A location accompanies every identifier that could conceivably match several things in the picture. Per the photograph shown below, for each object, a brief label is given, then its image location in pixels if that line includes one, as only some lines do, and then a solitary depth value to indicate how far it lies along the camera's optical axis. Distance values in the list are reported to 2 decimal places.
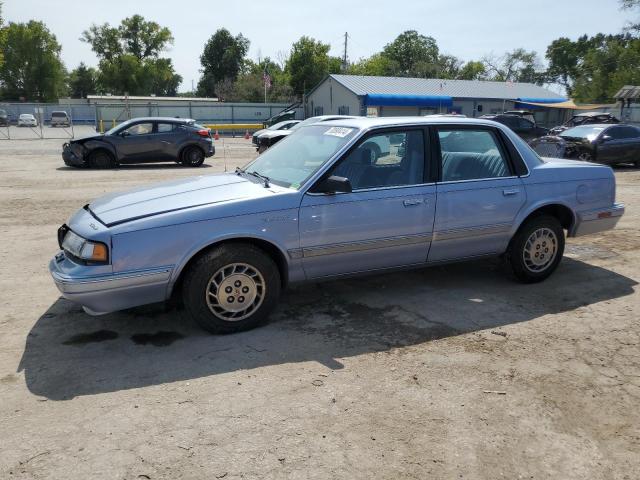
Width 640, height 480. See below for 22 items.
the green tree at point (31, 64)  74.56
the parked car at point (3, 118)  40.08
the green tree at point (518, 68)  92.50
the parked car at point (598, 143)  14.70
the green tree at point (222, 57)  88.88
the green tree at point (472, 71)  89.94
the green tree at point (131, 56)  77.81
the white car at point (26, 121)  43.06
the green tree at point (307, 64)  58.88
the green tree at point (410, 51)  90.31
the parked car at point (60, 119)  42.42
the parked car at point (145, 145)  14.65
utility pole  73.31
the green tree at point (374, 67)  79.69
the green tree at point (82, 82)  93.12
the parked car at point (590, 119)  24.90
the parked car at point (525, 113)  29.10
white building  38.12
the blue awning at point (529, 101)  42.97
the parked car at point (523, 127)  23.12
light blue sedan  3.61
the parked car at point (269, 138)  16.69
